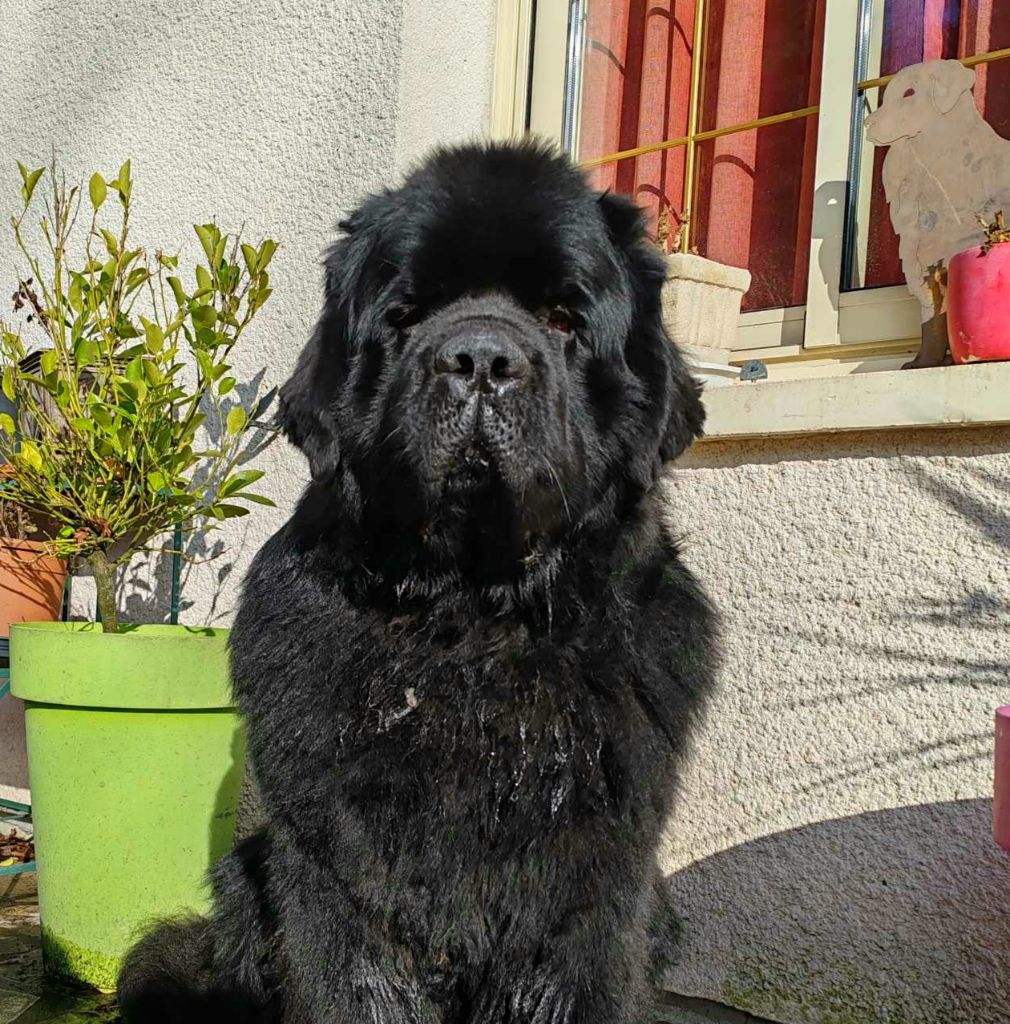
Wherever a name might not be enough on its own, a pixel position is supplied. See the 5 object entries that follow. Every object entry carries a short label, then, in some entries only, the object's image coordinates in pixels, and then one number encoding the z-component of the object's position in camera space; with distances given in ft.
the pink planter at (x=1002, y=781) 4.47
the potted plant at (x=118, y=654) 7.98
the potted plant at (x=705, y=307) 8.29
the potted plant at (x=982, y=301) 6.63
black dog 5.24
